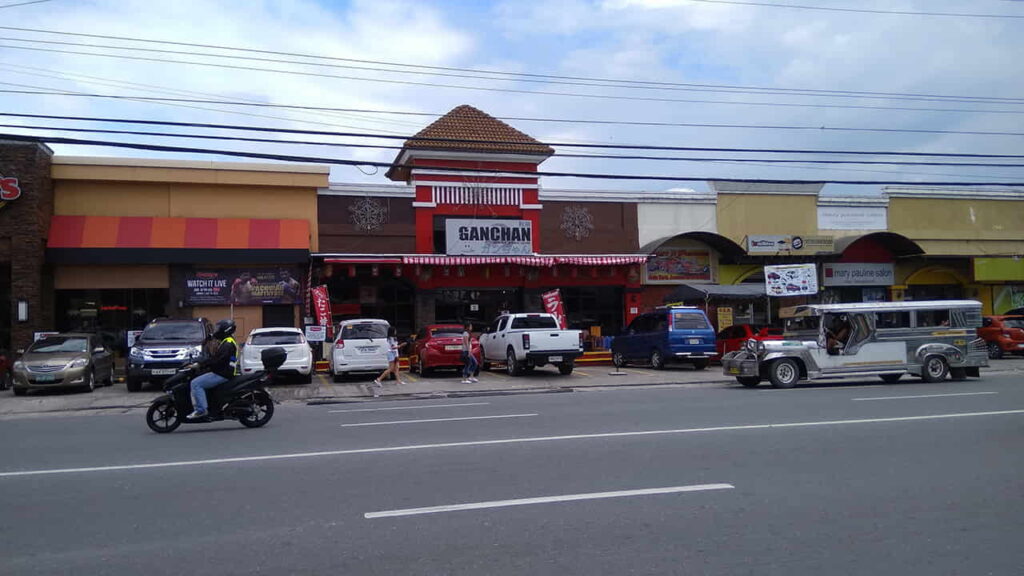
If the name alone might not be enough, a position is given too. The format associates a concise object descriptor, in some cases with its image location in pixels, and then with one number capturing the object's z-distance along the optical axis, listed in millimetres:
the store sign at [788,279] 25125
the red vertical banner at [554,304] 26797
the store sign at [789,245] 30266
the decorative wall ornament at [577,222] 29031
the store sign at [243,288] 24844
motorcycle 11344
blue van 22875
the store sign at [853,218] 31859
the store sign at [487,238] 27344
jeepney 17719
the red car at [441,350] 21531
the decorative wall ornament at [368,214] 26969
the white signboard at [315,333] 23734
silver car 18328
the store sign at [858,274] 31297
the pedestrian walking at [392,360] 19859
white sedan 19391
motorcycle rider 11258
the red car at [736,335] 24516
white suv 20312
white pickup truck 21156
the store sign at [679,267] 29688
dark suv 18719
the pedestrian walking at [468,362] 20312
